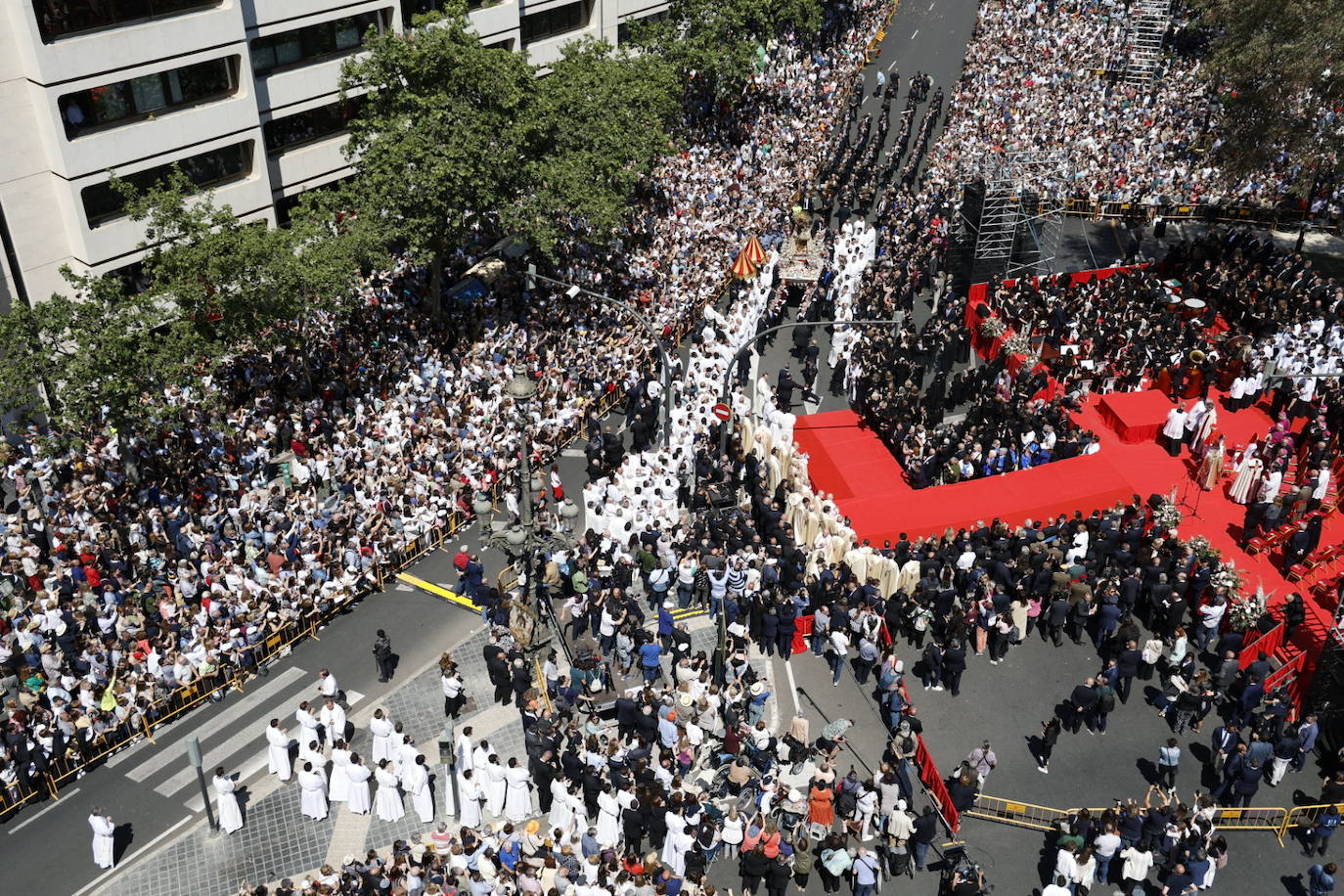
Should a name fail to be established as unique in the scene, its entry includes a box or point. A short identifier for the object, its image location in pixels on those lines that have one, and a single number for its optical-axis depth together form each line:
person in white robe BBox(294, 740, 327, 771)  22.00
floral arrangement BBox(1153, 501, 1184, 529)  27.77
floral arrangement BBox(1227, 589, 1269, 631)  25.28
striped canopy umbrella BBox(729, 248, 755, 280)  38.84
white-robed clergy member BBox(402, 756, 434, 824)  21.92
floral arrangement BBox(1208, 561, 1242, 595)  25.97
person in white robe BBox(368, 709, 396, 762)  22.28
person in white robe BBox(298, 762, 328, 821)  21.78
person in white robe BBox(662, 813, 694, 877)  20.02
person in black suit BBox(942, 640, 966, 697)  24.21
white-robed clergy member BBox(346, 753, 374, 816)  21.77
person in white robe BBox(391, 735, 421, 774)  21.86
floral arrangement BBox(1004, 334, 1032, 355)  35.53
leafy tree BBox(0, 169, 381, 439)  28.92
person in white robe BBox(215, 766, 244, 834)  21.34
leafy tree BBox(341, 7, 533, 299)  35.66
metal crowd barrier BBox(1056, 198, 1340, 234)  47.03
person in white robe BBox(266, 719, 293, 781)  22.55
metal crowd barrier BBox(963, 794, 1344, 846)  22.08
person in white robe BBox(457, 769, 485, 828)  21.16
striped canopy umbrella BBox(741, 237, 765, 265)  39.00
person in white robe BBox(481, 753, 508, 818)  21.33
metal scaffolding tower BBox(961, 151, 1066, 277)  38.47
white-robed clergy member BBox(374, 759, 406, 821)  21.61
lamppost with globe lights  20.36
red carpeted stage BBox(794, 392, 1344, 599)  28.45
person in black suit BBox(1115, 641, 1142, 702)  23.70
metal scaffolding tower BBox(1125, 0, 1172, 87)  55.91
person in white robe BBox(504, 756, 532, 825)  21.55
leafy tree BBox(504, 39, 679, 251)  37.44
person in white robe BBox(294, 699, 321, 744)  22.63
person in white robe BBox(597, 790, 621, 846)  20.48
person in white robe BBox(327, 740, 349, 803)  21.86
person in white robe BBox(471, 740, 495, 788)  21.80
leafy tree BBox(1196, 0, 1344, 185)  36.25
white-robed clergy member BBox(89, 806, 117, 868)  20.94
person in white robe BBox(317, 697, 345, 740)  23.16
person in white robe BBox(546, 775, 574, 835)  20.80
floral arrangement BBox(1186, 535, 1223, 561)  26.70
